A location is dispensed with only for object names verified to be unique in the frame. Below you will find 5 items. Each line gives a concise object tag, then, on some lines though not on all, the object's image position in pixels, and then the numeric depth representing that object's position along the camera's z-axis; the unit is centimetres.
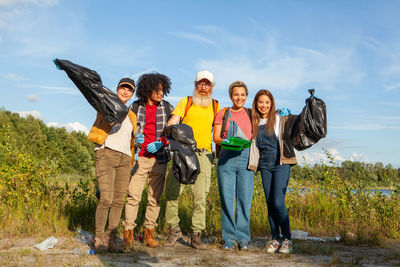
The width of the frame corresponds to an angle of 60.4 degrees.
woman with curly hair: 495
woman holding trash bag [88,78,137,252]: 443
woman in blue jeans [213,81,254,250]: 478
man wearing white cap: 484
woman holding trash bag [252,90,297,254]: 458
